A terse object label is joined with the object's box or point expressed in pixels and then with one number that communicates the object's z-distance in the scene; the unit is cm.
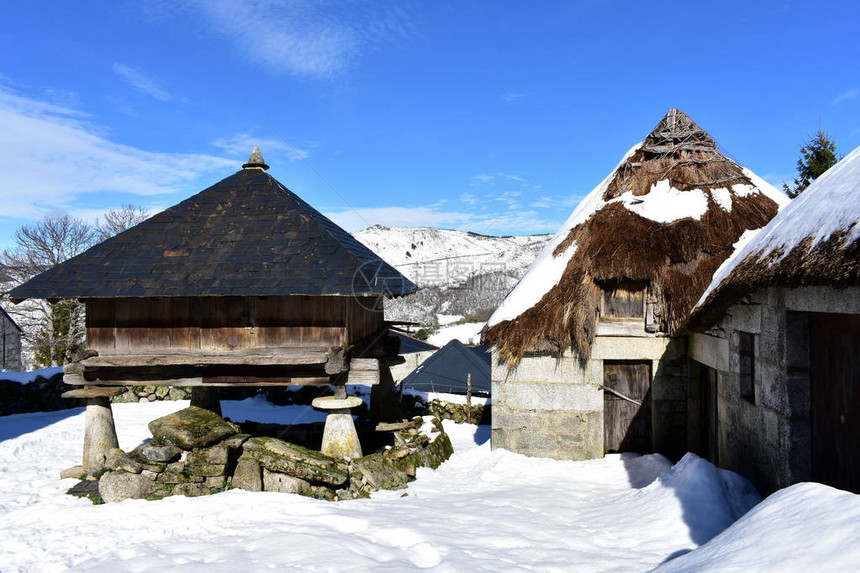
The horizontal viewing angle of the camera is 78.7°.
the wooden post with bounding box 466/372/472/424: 1440
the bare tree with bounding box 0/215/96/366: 2492
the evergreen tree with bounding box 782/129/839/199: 1833
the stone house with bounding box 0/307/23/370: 2717
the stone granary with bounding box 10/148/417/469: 834
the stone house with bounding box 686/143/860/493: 433
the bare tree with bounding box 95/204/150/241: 3151
